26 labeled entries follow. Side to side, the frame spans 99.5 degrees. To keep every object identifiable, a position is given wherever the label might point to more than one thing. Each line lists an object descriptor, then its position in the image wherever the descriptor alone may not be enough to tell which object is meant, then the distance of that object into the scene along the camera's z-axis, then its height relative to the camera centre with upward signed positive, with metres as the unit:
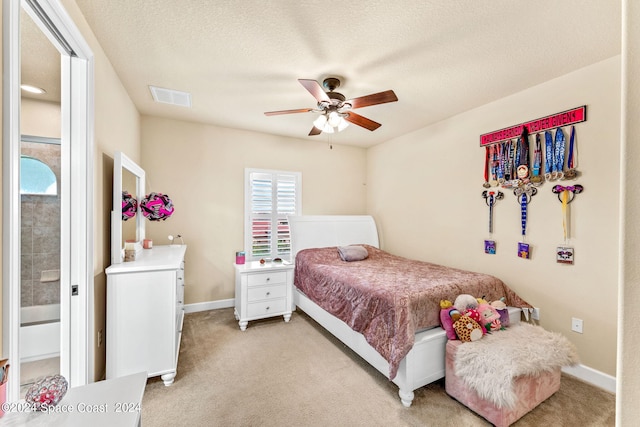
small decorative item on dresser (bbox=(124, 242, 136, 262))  2.22 -0.35
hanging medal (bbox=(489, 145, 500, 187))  2.84 +0.50
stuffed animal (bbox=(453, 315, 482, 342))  1.95 -0.85
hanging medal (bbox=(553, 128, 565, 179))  2.34 +0.51
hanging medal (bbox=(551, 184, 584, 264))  2.29 -0.03
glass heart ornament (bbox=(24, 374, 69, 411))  0.79 -0.55
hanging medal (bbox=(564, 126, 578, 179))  2.28 +0.46
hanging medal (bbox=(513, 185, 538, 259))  2.57 +0.04
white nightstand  3.14 -0.97
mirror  2.09 +0.04
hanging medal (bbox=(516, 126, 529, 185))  2.58 +0.51
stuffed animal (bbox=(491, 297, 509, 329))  2.18 -0.81
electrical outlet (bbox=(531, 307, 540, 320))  2.52 -0.95
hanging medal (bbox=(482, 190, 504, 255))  2.85 +0.08
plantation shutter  3.91 +0.01
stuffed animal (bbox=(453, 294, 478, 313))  2.11 -0.72
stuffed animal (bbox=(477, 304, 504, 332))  2.05 -0.81
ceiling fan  2.09 +0.90
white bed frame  1.96 -1.03
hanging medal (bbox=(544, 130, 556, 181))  2.41 +0.50
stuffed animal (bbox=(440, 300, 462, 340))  2.04 -0.81
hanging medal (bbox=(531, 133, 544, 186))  2.49 +0.44
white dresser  1.97 -0.82
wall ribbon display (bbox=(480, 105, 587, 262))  2.31 +0.50
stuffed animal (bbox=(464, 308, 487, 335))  2.03 -0.79
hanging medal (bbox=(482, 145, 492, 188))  2.92 +0.52
